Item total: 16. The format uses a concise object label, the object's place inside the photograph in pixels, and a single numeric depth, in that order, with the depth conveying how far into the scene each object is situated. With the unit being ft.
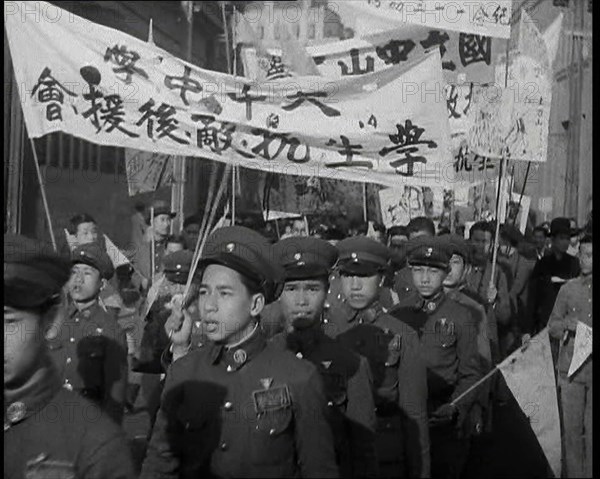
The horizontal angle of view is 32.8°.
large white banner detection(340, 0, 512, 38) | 24.70
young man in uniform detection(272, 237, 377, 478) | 13.66
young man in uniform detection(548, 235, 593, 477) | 23.07
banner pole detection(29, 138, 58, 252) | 20.61
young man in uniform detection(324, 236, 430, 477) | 16.24
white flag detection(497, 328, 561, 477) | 18.95
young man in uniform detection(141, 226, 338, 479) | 11.05
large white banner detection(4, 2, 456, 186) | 20.54
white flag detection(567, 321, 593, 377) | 22.91
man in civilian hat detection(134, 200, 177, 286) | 30.50
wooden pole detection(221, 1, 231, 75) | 26.04
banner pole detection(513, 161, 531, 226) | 35.55
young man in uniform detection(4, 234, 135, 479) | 7.80
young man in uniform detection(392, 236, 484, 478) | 19.80
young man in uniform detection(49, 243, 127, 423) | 18.24
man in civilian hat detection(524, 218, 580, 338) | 35.40
